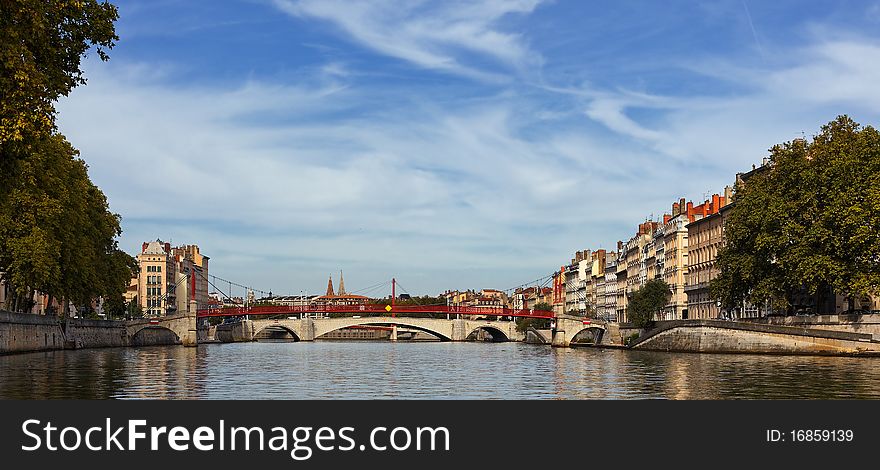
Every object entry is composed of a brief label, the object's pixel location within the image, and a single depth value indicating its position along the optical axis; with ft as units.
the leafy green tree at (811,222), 205.16
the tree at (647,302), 334.85
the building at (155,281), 558.56
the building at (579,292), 625.00
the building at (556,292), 607.41
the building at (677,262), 385.50
